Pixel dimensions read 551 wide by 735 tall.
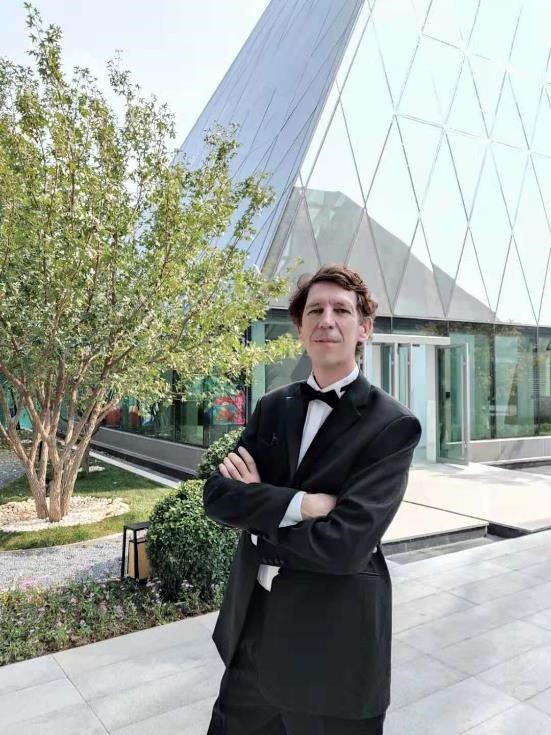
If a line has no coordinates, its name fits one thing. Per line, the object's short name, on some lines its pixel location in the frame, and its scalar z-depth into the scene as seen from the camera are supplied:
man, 1.61
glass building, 11.45
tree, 5.97
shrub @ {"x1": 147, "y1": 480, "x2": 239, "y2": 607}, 4.48
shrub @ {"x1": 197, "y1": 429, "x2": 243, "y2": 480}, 6.58
